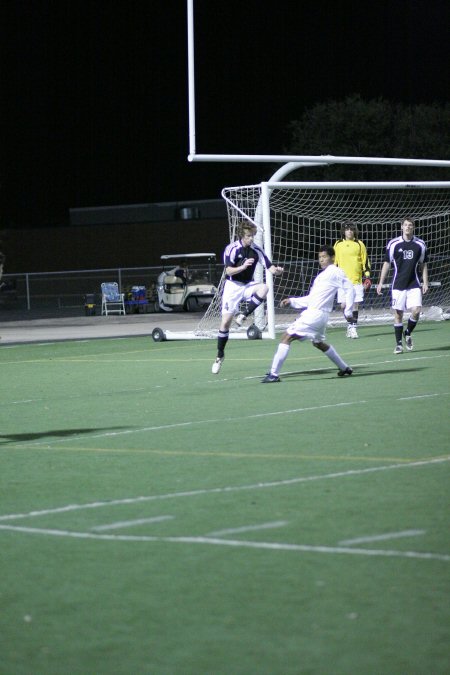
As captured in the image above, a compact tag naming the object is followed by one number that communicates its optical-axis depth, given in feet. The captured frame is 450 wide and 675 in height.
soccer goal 86.43
